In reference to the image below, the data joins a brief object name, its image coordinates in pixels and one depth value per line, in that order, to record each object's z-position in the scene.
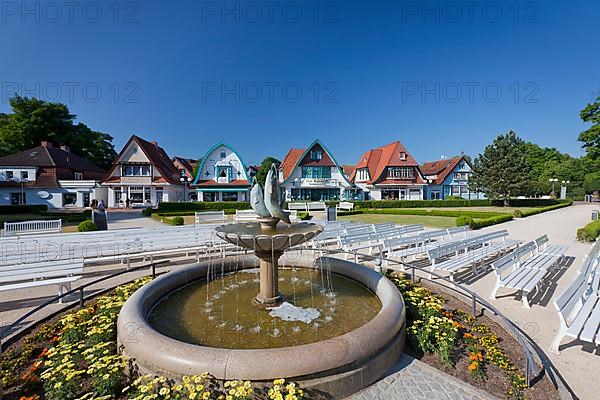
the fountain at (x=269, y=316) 3.19
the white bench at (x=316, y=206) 34.69
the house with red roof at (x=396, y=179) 44.97
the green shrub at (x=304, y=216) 23.18
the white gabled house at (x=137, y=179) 36.19
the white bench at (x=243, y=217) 21.47
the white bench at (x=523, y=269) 6.09
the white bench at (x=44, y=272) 6.06
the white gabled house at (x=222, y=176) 38.97
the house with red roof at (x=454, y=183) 49.75
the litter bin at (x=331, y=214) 20.16
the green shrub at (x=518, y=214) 24.47
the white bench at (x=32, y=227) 14.28
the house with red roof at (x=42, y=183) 35.59
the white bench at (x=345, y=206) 34.46
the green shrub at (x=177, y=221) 18.89
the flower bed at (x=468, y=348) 3.55
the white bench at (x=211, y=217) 21.57
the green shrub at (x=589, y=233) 12.94
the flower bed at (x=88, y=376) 2.97
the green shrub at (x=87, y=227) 13.66
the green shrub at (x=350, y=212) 30.05
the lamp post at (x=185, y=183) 38.60
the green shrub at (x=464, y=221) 18.17
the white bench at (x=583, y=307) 4.13
